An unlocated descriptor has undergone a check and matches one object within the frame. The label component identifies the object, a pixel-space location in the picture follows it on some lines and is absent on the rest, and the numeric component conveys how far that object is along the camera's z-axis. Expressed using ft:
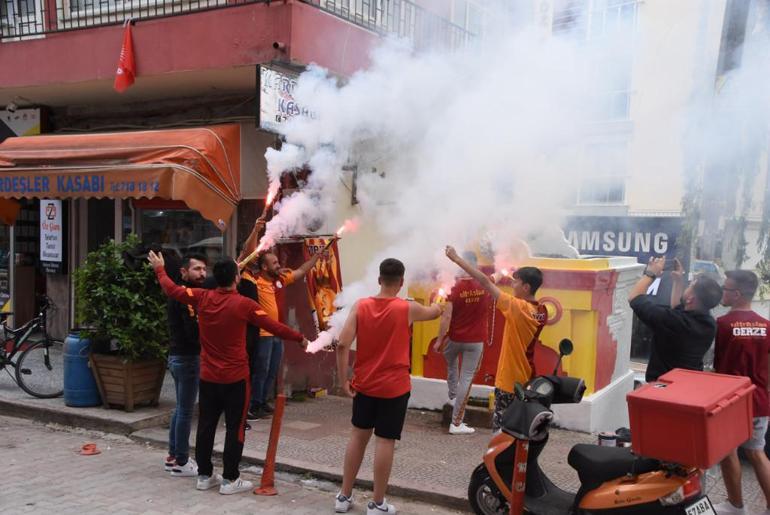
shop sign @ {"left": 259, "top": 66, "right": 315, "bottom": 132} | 23.38
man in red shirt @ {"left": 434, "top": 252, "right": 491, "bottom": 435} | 21.49
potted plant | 22.75
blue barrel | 23.61
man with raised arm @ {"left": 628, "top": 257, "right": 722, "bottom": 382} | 15.69
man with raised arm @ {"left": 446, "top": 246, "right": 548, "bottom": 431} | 15.96
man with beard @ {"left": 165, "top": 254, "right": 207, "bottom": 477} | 18.11
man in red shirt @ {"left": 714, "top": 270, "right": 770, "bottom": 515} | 15.20
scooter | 12.04
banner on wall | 24.84
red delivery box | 11.37
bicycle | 25.71
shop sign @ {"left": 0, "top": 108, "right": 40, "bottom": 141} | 34.83
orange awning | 25.13
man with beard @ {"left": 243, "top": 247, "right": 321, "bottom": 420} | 22.56
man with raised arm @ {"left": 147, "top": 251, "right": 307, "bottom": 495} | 16.39
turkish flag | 27.40
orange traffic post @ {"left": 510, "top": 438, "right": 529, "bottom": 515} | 13.43
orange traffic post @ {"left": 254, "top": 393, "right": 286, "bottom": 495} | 17.35
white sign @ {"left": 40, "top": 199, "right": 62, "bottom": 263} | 35.40
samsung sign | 34.65
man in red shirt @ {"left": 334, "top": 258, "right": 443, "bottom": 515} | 15.11
